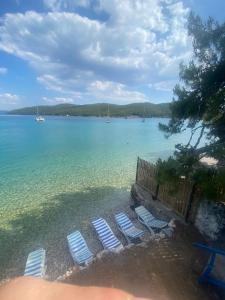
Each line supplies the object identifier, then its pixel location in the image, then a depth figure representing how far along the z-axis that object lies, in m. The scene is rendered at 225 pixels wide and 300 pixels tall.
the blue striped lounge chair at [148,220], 6.95
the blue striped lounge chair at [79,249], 5.80
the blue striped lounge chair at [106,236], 6.26
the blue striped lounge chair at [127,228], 6.82
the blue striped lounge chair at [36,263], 5.50
